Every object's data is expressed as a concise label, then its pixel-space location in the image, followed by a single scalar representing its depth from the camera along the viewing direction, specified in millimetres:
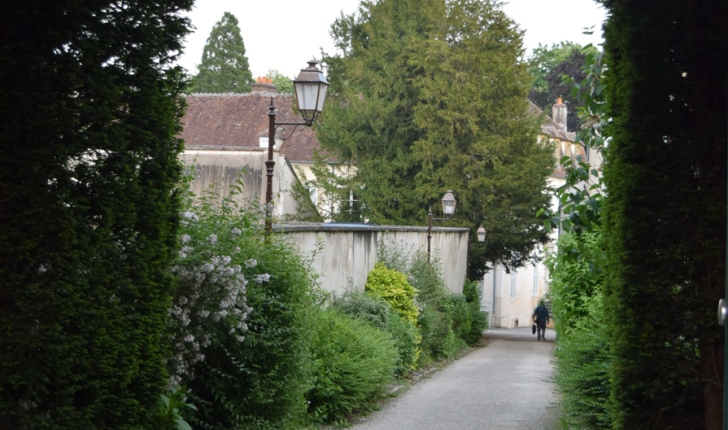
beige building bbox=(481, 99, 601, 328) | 44906
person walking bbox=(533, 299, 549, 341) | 34406
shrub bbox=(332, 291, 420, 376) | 15398
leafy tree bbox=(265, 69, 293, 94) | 67981
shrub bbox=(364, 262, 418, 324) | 18297
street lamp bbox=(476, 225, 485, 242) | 30736
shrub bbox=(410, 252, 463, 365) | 20594
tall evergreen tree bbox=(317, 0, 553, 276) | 30844
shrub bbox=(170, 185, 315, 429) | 7223
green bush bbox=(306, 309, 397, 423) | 10930
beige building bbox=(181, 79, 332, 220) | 38188
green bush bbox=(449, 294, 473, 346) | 26734
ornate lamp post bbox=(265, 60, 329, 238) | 11523
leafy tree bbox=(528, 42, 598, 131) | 52906
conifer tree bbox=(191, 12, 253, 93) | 54938
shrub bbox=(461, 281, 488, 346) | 29391
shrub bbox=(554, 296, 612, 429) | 8781
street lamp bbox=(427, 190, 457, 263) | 24859
